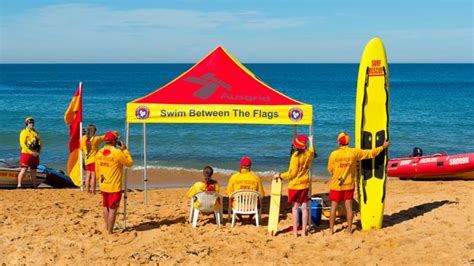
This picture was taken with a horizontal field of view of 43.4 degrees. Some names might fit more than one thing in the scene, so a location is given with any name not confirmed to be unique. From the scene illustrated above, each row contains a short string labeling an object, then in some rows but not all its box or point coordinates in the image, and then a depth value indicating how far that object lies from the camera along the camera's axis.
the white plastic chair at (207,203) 9.41
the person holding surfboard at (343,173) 8.91
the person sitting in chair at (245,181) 9.48
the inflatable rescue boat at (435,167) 15.58
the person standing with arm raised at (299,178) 8.89
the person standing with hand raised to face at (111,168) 8.84
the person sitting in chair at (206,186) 9.38
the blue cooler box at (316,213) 9.78
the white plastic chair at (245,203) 9.45
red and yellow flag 13.18
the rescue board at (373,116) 9.53
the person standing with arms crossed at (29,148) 12.91
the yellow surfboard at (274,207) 9.16
